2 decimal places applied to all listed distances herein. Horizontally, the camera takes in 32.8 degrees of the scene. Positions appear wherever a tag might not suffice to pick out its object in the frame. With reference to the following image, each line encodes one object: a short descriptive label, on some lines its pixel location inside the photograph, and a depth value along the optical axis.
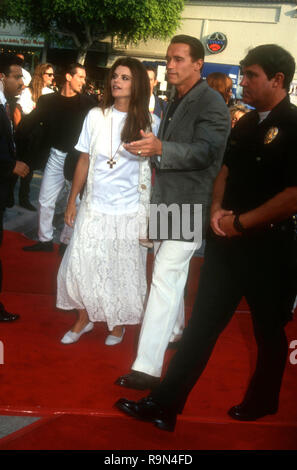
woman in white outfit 3.10
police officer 2.13
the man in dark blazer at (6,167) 3.27
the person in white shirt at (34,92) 6.97
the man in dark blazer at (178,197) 2.68
